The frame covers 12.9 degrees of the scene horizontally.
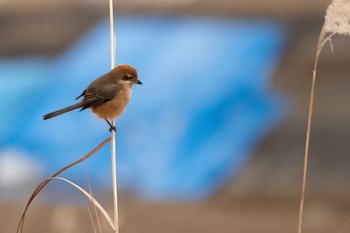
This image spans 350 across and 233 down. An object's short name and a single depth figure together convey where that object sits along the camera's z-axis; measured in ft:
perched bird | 27.40
